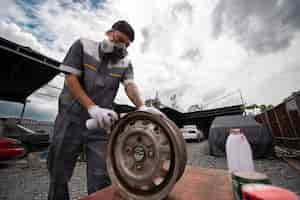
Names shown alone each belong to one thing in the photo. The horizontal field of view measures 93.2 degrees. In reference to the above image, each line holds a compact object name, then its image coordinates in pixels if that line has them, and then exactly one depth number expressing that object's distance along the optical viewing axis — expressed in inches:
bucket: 20.5
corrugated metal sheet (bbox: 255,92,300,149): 135.5
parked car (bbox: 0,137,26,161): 146.5
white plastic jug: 31.5
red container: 14.9
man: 42.2
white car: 429.7
